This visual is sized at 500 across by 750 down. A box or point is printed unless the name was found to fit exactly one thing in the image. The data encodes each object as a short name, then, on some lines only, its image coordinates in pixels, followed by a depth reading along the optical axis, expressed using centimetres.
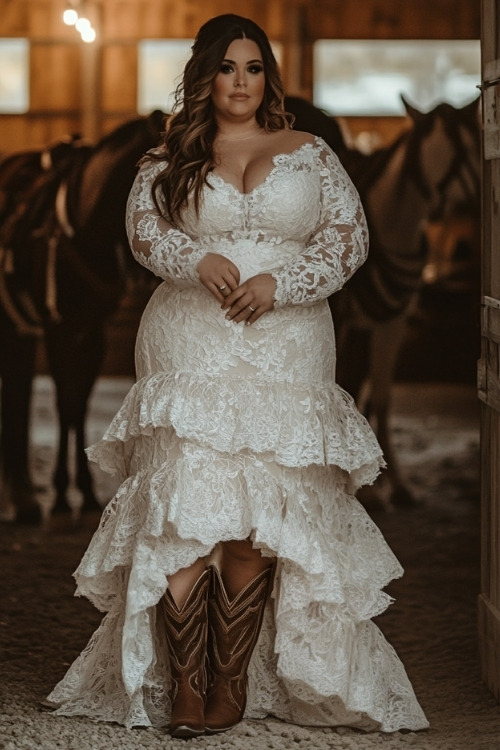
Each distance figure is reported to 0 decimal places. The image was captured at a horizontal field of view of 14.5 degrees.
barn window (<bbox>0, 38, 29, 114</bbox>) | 1797
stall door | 556
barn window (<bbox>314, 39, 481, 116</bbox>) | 1757
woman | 502
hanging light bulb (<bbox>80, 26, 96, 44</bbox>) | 1097
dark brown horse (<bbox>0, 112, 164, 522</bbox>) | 955
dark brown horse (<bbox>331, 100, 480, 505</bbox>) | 1004
